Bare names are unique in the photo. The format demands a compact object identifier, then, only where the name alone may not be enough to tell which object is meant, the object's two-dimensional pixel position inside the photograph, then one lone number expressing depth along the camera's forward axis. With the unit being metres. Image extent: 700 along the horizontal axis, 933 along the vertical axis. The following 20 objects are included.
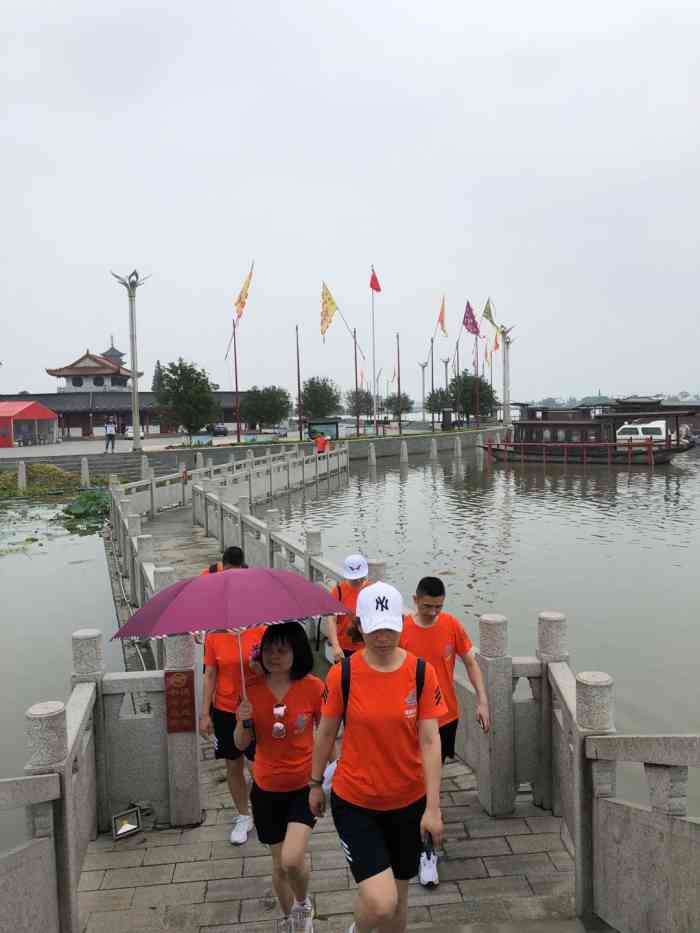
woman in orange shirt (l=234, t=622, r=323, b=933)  3.82
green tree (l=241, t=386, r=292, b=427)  67.44
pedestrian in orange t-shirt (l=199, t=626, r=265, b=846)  4.65
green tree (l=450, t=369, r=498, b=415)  81.38
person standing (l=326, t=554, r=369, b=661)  5.70
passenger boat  42.38
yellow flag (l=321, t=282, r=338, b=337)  48.19
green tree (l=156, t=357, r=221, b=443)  50.88
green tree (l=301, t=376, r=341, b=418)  76.69
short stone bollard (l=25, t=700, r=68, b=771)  3.81
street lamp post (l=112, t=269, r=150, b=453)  37.62
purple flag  56.94
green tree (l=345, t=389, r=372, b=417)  112.93
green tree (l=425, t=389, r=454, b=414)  86.62
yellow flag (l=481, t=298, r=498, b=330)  62.04
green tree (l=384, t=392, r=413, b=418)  116.26
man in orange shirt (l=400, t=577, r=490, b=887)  4.58
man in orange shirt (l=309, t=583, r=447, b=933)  3.30
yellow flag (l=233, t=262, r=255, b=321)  43.78
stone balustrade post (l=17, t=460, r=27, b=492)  31.48
